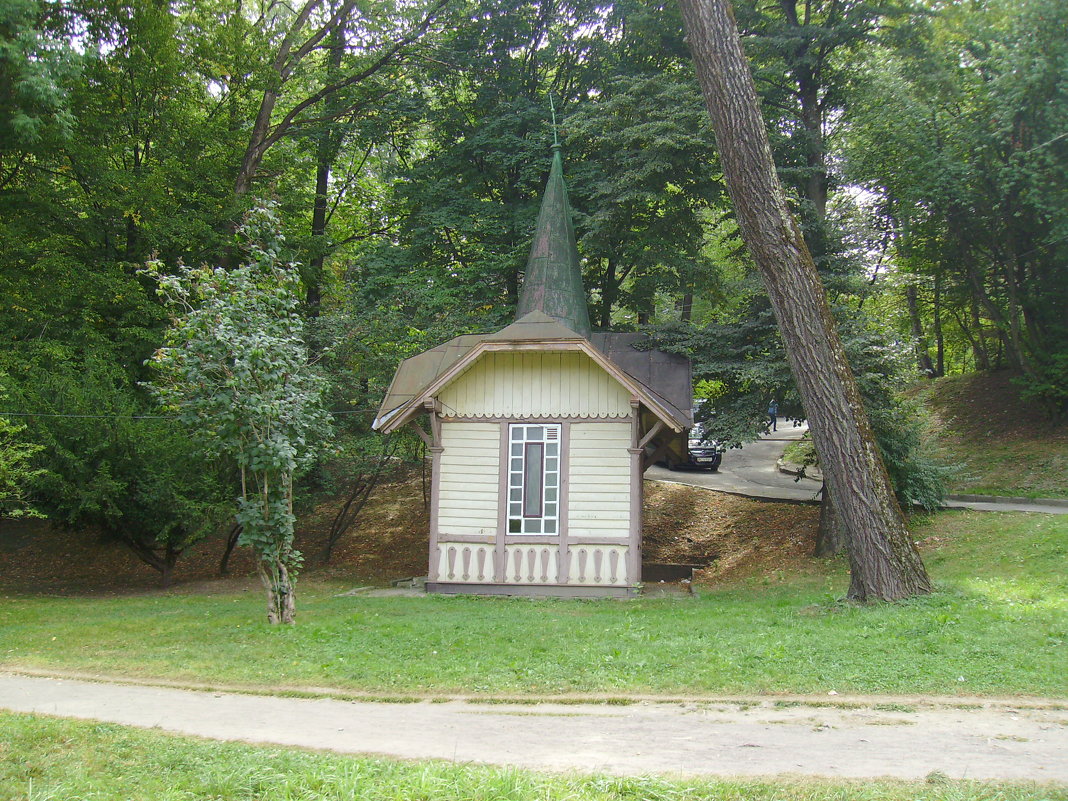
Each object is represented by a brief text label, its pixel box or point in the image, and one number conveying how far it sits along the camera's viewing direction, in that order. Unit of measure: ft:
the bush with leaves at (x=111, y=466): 55.88
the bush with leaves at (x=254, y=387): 35.17
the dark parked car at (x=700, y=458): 98.48
